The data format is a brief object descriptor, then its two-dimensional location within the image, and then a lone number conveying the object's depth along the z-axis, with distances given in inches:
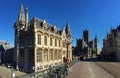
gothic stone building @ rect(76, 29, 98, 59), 2698.9
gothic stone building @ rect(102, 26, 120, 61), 1530.3
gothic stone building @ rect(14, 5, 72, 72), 844.9
